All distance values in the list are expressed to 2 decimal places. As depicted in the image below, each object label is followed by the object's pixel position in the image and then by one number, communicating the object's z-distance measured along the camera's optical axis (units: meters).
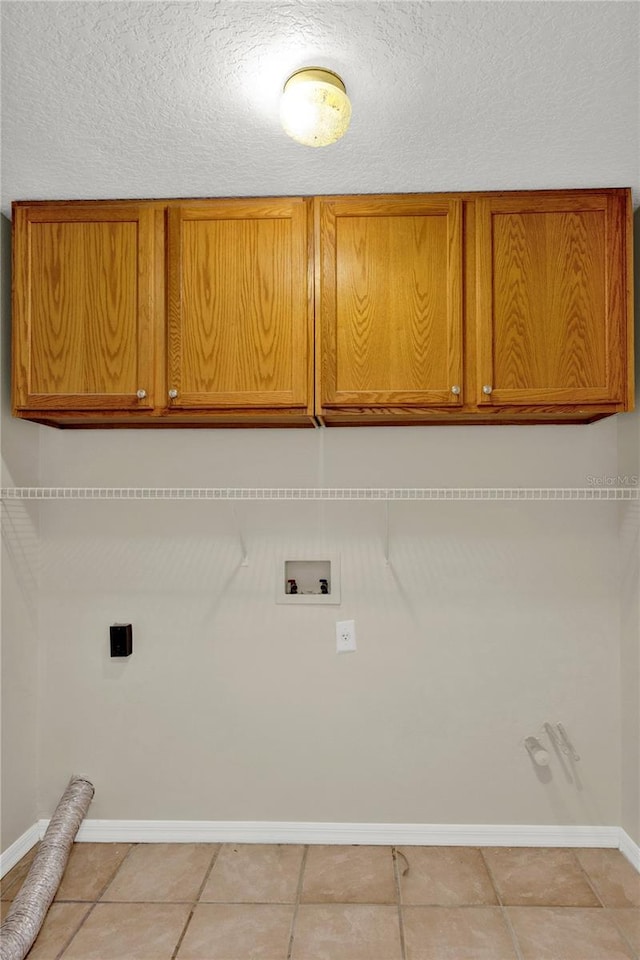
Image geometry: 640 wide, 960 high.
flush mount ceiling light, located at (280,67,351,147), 1.51
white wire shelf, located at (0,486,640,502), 2.37
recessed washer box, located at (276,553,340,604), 2.51
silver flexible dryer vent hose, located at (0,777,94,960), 1.82
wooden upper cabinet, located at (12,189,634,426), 2.12
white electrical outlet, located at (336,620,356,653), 2.51
